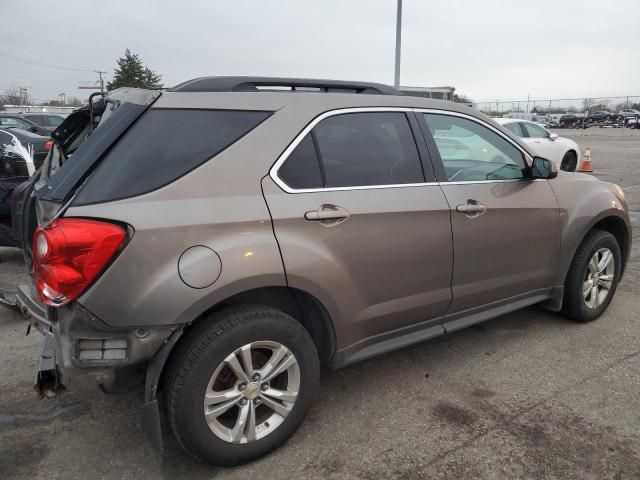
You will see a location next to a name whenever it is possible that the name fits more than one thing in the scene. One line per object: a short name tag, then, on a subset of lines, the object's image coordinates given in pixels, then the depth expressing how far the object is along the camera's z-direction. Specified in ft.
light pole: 49.42
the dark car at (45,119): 70.18
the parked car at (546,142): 40.81
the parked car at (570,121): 143.54
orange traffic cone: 47.47
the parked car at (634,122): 127.15
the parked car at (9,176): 16.75
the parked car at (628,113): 130.81
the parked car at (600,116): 143.02
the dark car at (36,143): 26.44
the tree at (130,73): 171.22
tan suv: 7.07
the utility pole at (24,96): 242.58
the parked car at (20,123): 55.61
